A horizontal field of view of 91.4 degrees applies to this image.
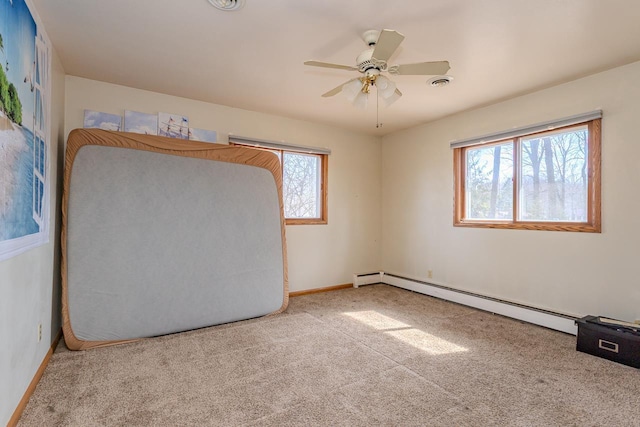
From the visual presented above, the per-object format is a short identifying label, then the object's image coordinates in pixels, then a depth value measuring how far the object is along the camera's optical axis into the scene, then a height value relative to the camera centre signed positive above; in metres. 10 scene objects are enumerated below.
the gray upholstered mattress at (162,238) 2.67 -0.25
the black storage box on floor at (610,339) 2.38 -0.99
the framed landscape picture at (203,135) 3.69 +0.93
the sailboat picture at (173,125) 3.50 +0.99
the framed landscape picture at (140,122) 3.32 +0.97
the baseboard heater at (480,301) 3.10 -1.07
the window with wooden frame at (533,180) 3.08 +0.38
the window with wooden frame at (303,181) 4.43 +0.47
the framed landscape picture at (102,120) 3.13 +0.94
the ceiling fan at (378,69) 1.92 +1.03
